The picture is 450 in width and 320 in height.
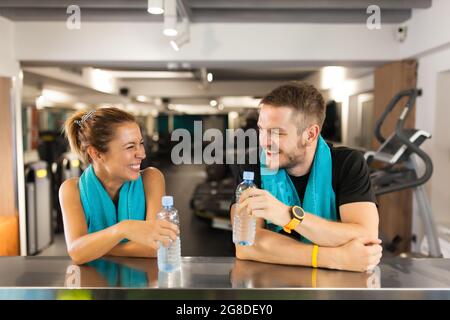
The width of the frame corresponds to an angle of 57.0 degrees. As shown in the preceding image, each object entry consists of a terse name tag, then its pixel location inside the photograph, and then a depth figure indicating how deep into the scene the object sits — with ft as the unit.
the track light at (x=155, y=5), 8.32
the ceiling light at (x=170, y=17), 9.31
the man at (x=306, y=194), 4.91
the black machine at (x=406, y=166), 10.68
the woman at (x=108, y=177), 6.21
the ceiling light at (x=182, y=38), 11.91
